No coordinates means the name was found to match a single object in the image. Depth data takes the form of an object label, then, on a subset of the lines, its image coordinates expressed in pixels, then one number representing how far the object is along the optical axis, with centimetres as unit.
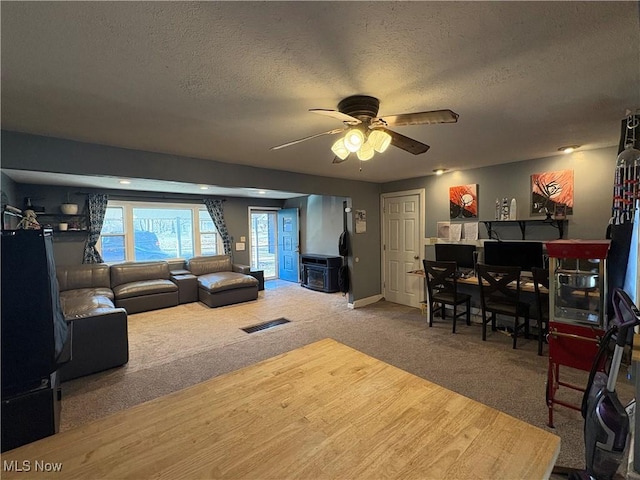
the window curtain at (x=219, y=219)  674
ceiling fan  170
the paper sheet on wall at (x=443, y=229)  470
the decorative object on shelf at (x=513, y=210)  391
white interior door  519
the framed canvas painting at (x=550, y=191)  355
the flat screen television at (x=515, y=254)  360
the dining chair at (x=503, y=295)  335
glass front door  784
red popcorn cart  197
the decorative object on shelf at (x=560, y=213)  356
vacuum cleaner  121
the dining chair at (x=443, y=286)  387
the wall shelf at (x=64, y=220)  501
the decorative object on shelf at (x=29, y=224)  245
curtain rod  573
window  577
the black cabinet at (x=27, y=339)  141
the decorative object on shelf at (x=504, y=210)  397
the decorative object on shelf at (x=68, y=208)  509
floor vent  418
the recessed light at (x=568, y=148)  319
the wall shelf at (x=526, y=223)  362
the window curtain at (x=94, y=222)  538
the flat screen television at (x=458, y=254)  425
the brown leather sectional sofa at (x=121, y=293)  295
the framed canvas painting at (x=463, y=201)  436
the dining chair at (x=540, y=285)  316
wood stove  644
